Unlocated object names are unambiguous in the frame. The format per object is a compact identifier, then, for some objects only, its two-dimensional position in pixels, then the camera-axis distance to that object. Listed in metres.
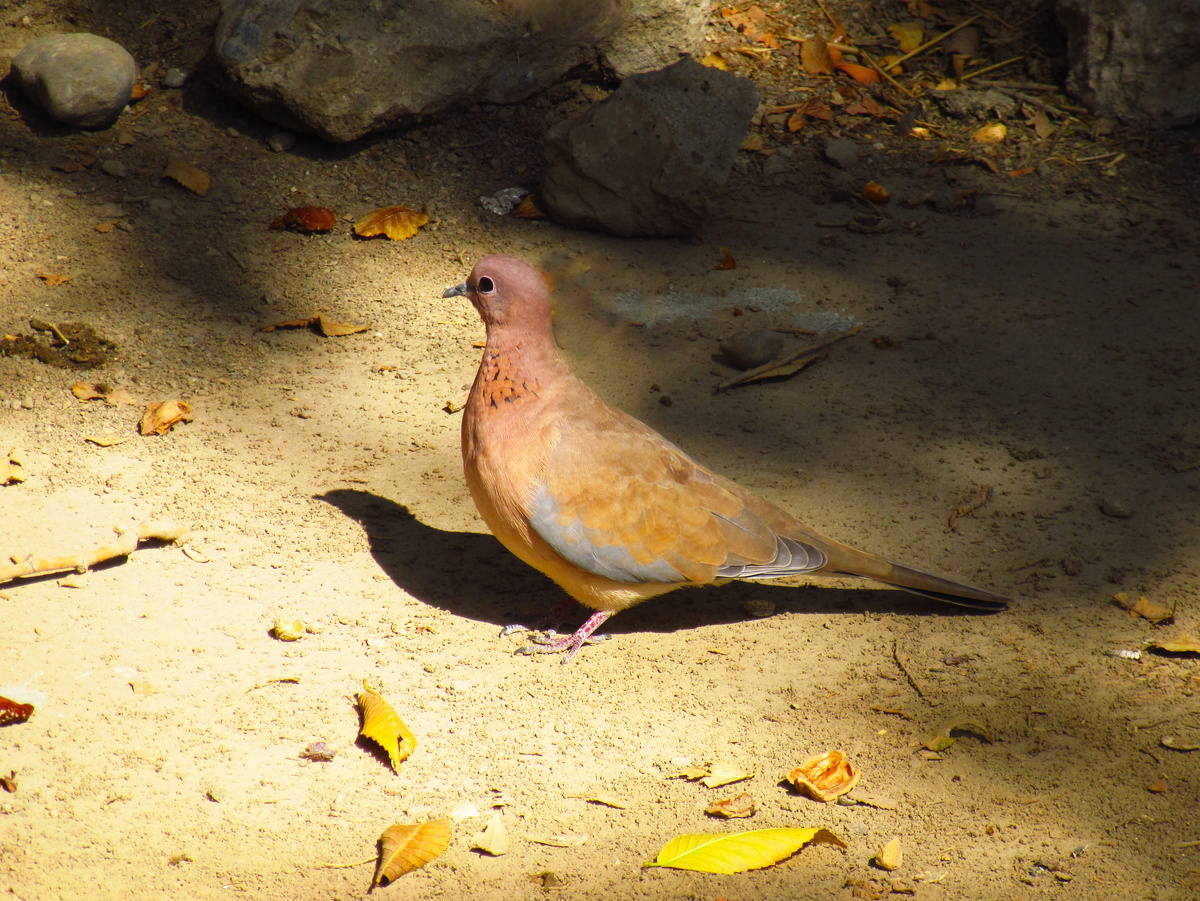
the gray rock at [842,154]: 12.51
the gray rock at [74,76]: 10.66
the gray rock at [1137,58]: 12.49
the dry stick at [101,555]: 6.66
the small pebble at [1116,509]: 7.56
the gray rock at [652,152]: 10.84
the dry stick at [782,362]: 9.27
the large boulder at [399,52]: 10.87
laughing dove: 6.37
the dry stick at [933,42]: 13.91
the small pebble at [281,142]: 11.52
